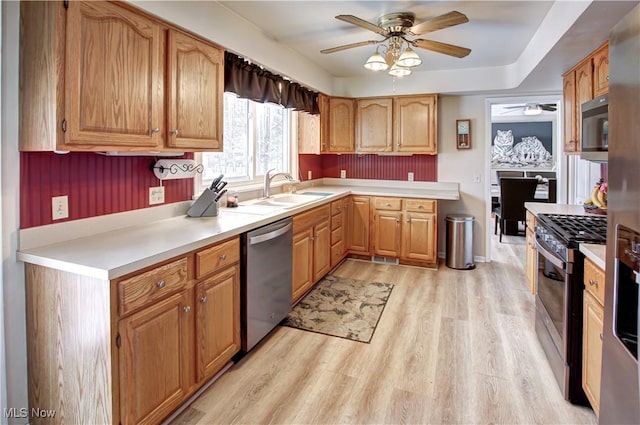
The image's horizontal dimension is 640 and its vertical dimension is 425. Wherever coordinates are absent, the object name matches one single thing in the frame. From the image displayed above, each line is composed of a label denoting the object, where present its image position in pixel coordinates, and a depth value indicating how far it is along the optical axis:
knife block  2.66
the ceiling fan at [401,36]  2.62
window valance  2.96
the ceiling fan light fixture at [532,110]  7.78
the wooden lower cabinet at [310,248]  3.28
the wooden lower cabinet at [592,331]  1.76
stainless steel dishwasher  2.45
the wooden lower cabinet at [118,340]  1.55
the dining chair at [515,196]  5.80
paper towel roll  2.47
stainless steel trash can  4.55
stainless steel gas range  2.04
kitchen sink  3.38
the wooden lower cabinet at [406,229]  4.48
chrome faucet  3.67
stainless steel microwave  2.19
